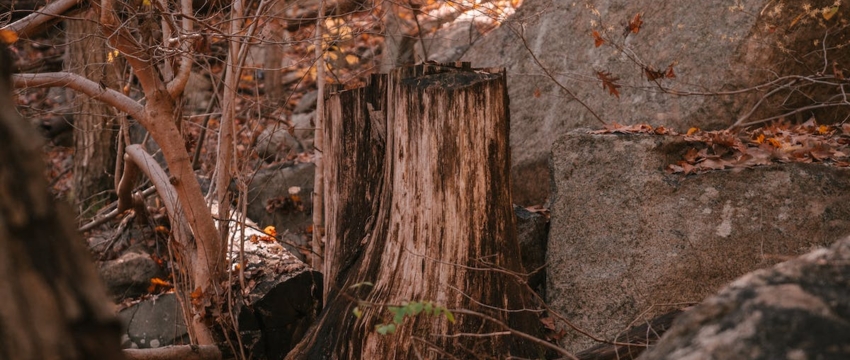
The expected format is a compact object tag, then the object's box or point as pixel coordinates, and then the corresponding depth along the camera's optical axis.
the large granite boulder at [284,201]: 8.01
